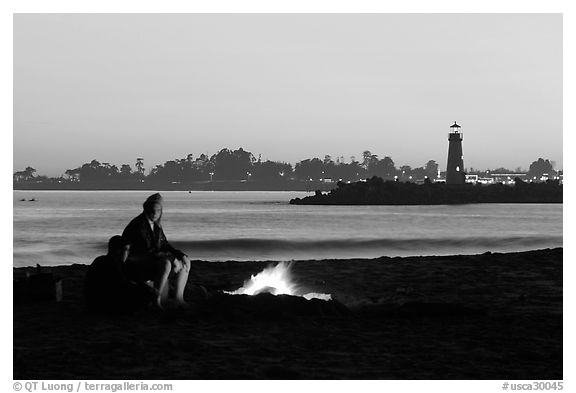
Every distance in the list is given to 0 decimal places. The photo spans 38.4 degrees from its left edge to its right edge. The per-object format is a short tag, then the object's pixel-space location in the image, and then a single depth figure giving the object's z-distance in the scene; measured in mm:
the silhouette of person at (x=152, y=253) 10992
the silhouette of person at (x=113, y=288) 11148
